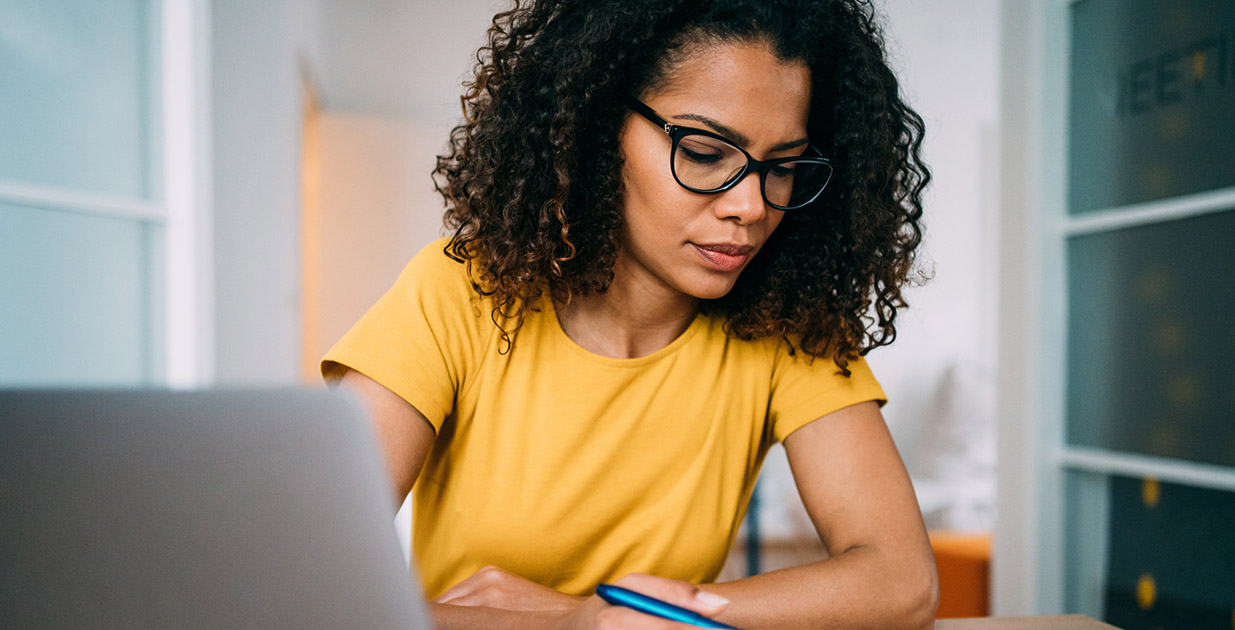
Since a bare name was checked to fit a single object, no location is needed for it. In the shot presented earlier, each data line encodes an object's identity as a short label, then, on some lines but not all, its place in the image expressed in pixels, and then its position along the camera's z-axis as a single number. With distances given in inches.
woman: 38.4
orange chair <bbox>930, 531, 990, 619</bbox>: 100.2
